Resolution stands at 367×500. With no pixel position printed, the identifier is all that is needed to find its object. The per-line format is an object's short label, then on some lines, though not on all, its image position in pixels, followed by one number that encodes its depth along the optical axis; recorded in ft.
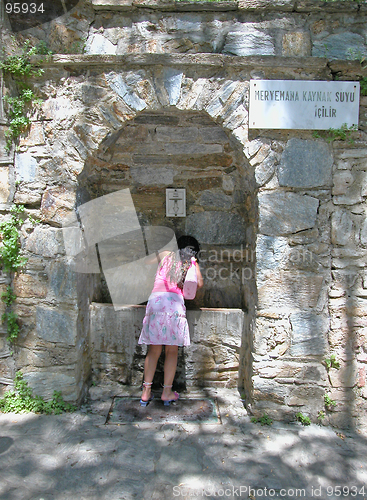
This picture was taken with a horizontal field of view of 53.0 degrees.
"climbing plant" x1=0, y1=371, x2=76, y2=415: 8.50
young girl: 8.79
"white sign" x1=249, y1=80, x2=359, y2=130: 7.91
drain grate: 8.50
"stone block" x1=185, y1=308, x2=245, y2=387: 9.91
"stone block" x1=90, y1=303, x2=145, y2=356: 9.97
